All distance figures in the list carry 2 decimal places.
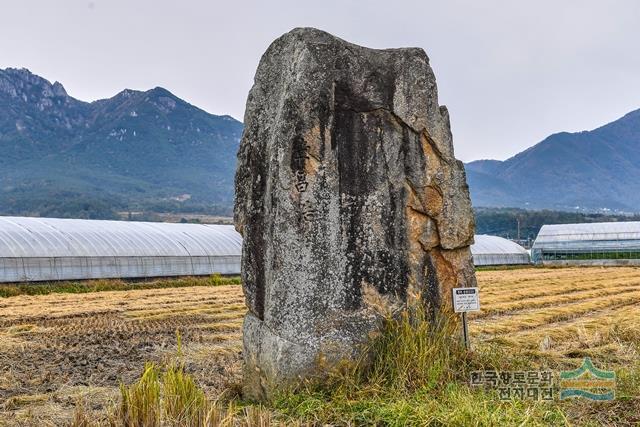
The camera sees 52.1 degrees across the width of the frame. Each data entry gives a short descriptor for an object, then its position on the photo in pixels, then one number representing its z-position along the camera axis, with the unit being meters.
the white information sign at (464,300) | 7.38
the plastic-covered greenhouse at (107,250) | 27.56
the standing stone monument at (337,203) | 6.68
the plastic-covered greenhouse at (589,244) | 53.25
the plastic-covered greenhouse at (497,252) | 52.16
